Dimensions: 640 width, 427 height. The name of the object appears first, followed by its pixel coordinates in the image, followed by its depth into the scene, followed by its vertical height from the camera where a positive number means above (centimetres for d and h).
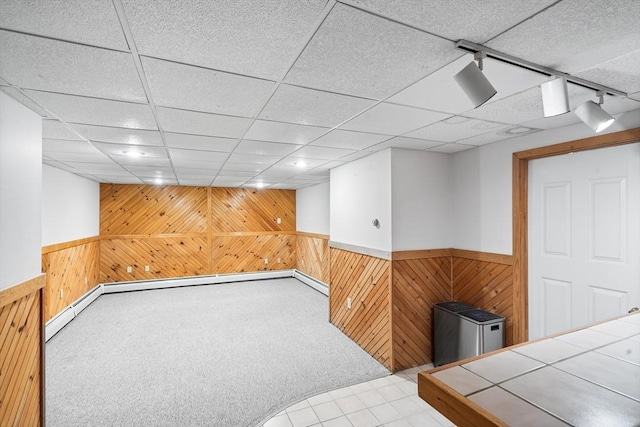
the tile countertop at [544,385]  92 -61
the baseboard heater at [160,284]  462 -159
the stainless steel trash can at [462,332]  292 -120
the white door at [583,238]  231 -18
